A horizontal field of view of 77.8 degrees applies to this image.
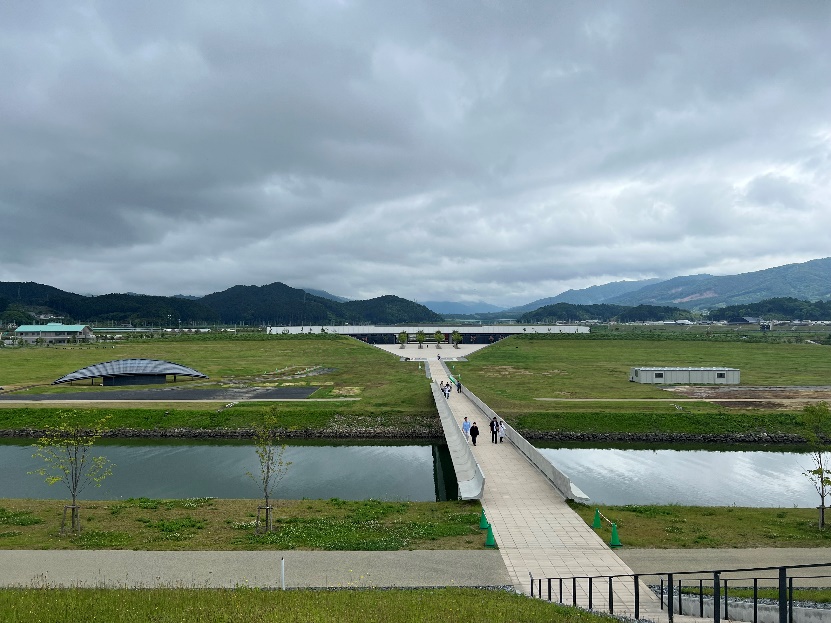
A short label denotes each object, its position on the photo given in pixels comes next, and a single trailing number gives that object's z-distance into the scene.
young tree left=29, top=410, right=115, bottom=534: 17.27
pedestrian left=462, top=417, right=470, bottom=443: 28.34
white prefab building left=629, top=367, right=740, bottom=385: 53.88
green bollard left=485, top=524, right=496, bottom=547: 15.09
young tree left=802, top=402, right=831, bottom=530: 19.73
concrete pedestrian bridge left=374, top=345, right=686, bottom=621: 13.27
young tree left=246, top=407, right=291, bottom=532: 17.14
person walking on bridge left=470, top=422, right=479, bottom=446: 26.88
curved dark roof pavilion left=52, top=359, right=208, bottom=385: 54.91
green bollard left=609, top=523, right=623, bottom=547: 15.17
